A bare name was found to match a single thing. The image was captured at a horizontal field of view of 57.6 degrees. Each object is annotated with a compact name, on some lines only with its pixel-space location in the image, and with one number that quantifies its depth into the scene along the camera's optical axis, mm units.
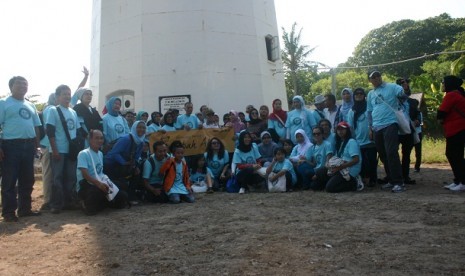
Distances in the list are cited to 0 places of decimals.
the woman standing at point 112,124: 6273
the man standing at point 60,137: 5426
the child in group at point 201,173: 7051
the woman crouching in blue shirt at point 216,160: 7215
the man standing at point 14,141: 5041
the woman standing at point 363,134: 6570
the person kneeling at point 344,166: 6102
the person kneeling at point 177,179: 5969
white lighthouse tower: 10859
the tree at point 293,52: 33250
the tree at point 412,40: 35031
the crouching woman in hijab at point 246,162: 6785
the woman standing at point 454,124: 5676
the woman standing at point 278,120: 7801
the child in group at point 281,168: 6582
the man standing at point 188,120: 8250
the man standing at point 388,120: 5836
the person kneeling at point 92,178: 5223
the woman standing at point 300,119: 7418
